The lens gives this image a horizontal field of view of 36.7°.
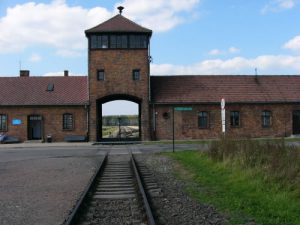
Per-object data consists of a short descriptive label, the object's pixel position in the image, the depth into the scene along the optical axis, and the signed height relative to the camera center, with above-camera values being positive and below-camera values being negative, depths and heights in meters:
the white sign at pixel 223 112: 18.79 +0.45
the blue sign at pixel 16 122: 38.38 +0.34
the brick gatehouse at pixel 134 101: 37.91 +1.87
